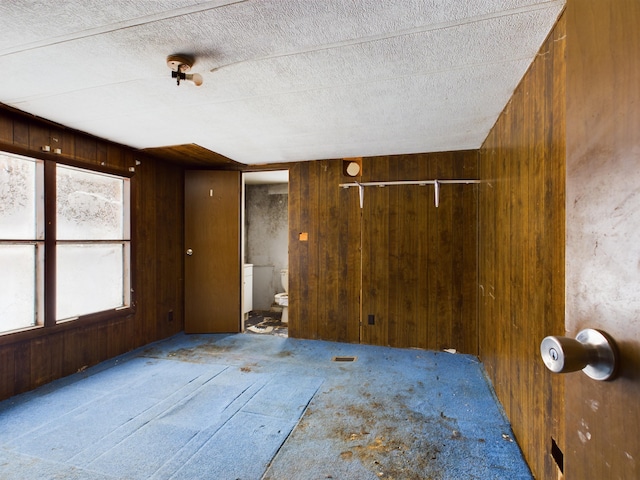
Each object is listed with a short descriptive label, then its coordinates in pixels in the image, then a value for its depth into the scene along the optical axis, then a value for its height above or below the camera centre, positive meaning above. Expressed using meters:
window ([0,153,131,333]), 2.38 -0.04
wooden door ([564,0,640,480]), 0.43 +0.02
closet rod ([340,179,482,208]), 3.26 +0.60
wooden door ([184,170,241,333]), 4.00 -0.17
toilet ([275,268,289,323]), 4.62 -0.94
